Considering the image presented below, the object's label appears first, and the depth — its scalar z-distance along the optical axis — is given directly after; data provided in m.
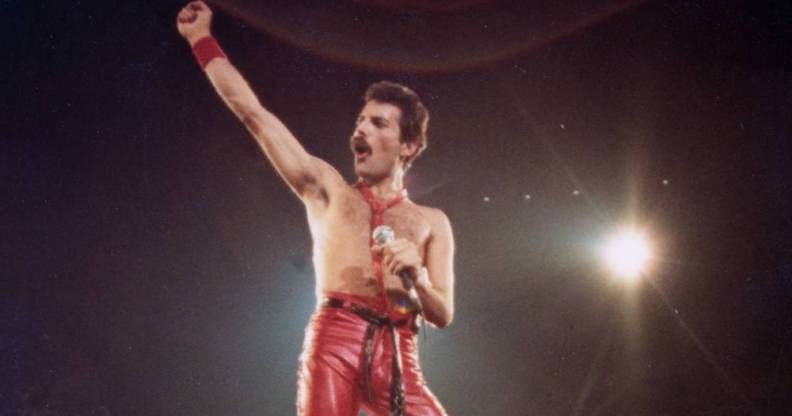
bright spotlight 6.00
